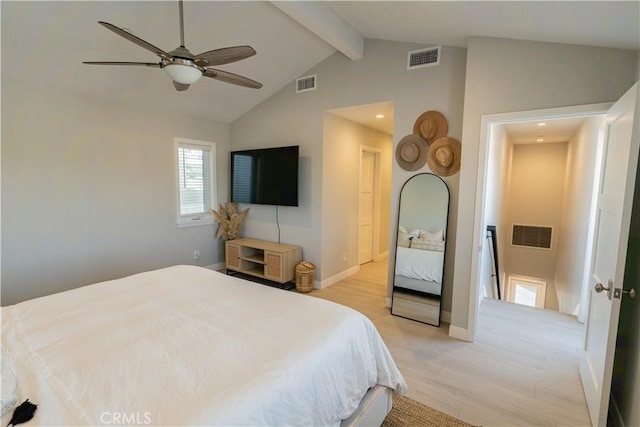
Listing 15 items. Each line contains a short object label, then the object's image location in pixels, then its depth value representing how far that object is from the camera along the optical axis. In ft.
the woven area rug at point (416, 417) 6.09
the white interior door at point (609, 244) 5.16
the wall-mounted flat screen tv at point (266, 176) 13.41
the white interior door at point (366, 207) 17.28
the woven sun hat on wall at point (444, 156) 10.01
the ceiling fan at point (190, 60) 5.90
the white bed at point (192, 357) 3.44
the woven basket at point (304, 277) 13.30
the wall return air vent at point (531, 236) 20.56
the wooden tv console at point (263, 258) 13.39
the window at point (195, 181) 14.37
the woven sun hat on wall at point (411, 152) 10.66
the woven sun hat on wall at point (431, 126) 10.18
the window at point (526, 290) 20.89
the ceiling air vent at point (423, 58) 10.23
